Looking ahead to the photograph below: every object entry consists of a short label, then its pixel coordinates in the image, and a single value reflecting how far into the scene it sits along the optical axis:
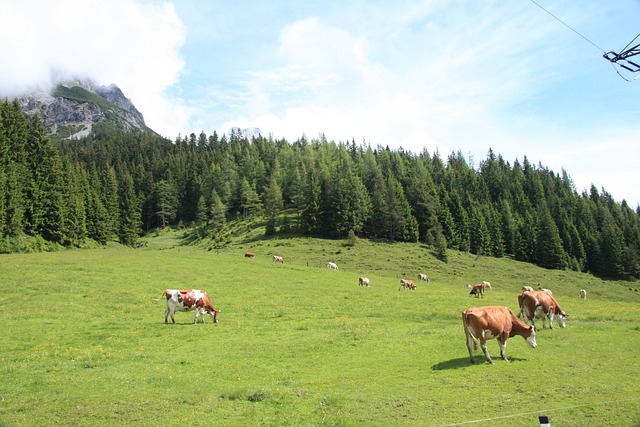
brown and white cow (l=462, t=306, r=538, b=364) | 15.34
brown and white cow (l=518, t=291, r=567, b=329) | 22.66
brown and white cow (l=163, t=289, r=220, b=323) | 25.45
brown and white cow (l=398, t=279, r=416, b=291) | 50.25
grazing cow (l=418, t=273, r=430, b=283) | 64.32
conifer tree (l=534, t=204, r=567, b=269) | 105.56
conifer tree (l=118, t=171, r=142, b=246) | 102.25
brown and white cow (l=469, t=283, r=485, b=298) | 46.75
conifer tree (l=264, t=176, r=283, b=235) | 101.10
